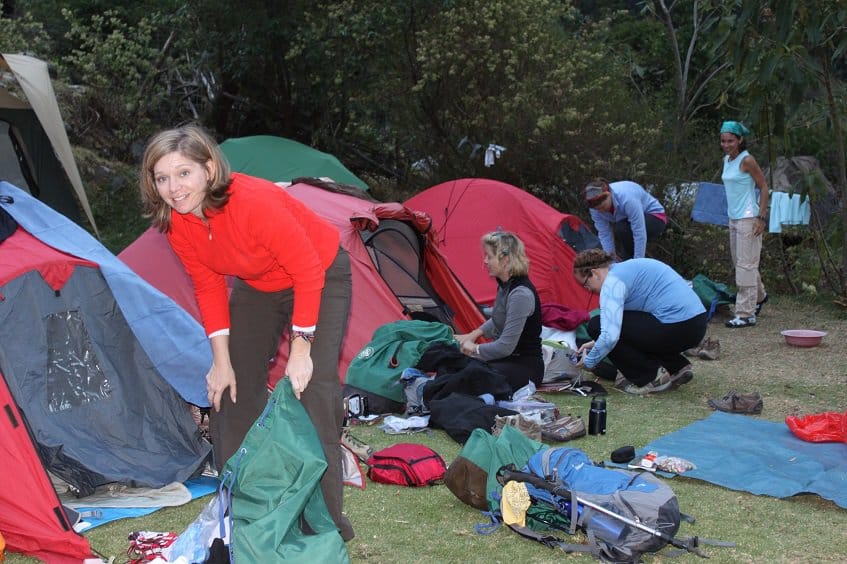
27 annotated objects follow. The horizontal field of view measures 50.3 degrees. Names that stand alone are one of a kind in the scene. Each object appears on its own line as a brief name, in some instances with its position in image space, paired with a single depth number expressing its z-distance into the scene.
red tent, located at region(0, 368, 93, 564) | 3.48
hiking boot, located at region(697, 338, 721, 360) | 6.95
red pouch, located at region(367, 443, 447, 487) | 4.22
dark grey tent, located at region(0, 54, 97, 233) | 8.78
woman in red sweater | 2.92
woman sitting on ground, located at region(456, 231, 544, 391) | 5.54
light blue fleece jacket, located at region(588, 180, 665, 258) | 7.62
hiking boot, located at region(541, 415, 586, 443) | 4.88
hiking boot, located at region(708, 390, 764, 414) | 5.50
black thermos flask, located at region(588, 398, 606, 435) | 4.98
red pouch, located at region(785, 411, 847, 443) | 4.73
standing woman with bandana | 7.88
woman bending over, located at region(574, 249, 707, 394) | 5.61
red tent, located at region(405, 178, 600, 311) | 8.37
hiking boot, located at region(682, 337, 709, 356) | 7.03
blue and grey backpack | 3.40
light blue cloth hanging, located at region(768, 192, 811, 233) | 8.97
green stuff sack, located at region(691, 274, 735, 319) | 8.33
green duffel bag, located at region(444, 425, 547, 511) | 3.86
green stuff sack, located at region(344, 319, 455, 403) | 5.49
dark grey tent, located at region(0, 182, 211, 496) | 4.10
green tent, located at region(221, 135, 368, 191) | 10.37
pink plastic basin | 7.29
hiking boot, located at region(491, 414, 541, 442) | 4.75
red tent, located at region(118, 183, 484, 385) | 6.26
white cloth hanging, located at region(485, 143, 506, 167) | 10.05
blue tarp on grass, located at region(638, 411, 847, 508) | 4.16
